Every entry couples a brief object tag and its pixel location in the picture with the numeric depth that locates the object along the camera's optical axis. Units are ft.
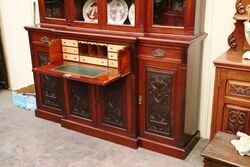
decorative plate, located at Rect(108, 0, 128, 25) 8.82
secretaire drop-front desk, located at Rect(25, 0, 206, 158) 7.89
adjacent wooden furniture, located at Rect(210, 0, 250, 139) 6.90
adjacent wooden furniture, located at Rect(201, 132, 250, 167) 5.92
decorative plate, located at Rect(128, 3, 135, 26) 8.57
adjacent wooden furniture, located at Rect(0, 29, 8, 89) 13.46
